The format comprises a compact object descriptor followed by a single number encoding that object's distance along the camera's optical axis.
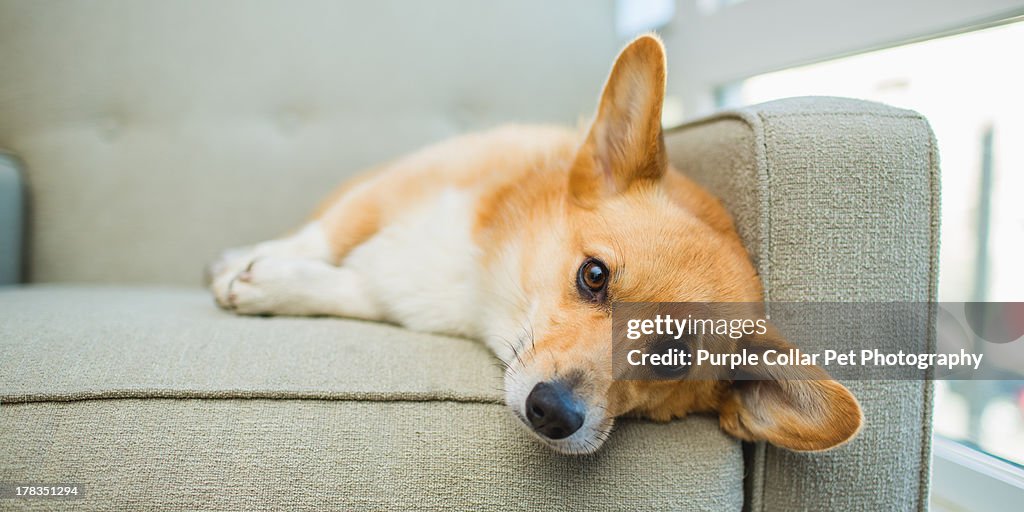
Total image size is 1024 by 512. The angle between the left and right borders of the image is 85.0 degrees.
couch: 0.86
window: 1.27
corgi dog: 0.93
